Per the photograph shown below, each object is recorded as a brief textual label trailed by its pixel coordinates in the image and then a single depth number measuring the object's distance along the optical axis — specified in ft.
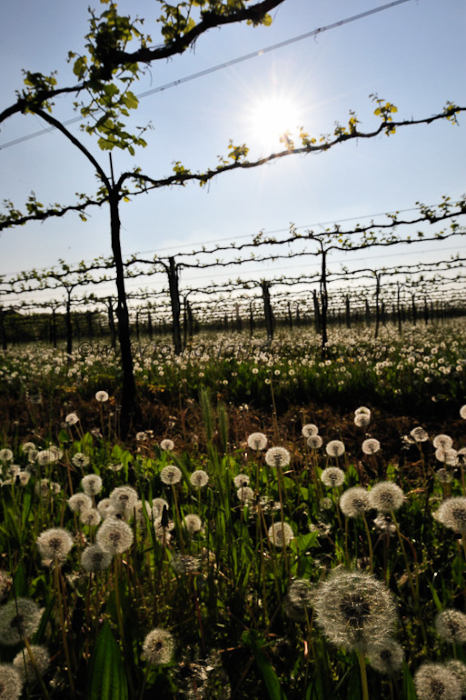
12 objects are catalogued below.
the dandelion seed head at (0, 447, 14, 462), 7.93
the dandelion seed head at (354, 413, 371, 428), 9.22
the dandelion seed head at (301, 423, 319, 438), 8.97
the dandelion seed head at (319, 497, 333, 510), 7.89
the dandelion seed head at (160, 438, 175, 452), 7.93
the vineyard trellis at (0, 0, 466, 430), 13.85
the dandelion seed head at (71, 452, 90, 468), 7.34
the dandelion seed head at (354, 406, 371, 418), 9.63
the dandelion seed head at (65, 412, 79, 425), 11.10
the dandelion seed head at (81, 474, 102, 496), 5.58
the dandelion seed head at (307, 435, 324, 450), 8.29
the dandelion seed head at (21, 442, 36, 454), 9.27
